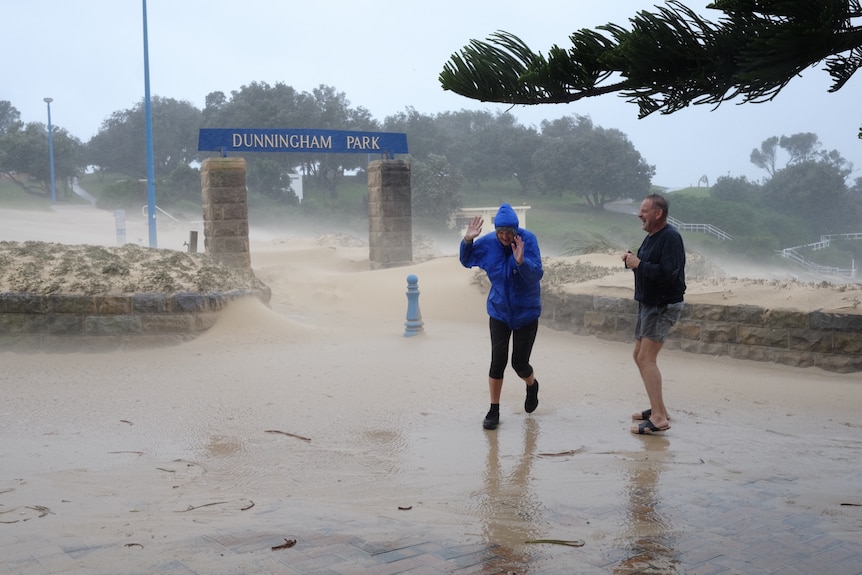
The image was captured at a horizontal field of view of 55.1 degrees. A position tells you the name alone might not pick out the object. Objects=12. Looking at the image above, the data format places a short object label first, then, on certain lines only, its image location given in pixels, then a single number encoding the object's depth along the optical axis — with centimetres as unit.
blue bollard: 1110
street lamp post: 3973
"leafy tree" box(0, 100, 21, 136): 6387
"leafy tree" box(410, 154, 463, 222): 4312
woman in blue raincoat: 645
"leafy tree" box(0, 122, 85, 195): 4812
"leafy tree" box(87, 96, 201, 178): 5875
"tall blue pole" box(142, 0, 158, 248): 2506
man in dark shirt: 625
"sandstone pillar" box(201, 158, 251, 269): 1582
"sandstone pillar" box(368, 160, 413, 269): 1900
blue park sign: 1667
